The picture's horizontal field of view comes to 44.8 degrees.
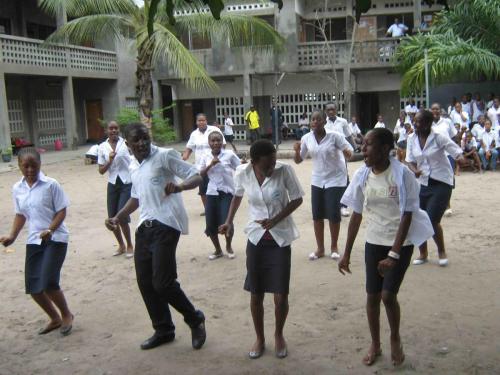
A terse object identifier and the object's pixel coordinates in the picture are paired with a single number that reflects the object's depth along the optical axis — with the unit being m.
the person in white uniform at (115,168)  6.83
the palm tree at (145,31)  15.72
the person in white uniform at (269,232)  3.97
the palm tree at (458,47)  16.98
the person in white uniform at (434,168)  5.99
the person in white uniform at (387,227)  3.68
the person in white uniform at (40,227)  4.56
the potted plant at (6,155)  19.03
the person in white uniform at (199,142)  8.39
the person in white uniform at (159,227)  4.08
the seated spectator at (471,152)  13.41
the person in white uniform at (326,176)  6.52
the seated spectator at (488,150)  13.48
